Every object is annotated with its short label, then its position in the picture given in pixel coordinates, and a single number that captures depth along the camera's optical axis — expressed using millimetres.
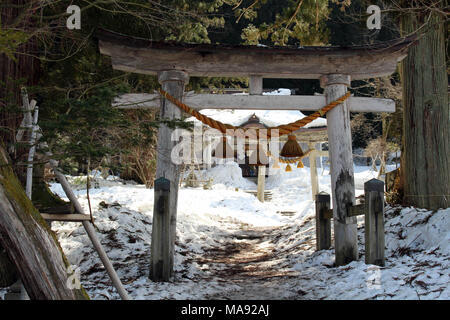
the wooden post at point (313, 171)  15875
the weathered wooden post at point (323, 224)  6988
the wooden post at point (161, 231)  5551
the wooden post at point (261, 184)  18031
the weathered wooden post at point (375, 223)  5480
